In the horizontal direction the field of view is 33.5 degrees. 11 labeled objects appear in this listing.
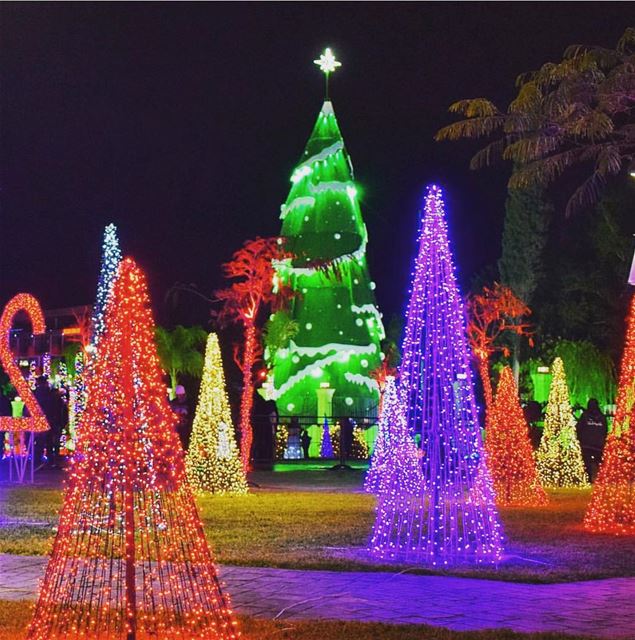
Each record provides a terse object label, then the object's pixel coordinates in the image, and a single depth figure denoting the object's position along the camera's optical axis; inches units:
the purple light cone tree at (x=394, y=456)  456.4
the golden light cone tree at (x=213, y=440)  756.0
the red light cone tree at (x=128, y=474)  248.4
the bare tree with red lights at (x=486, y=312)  1316.4
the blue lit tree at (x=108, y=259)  1090.7
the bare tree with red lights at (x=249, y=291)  926.4
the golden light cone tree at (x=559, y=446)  781.3
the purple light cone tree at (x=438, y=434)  438.0
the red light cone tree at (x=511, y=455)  682.8
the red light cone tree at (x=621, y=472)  533.3
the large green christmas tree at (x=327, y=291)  1631.4
